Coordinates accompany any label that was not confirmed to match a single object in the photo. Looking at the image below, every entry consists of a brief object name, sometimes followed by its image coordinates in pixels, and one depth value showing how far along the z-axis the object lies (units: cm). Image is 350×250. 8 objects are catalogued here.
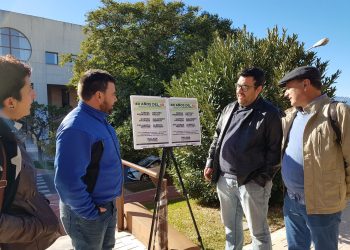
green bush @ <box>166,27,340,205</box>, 605
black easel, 346
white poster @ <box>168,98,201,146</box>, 370
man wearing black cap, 241
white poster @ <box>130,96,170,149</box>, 339
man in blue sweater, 214
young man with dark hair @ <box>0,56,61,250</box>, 151
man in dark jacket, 300
